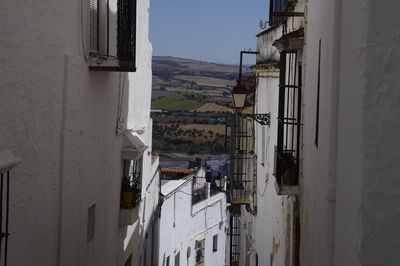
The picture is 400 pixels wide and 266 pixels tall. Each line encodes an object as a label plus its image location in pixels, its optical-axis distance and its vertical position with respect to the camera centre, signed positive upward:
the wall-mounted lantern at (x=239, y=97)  13.60 +0.60
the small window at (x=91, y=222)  9.88 -1.36
